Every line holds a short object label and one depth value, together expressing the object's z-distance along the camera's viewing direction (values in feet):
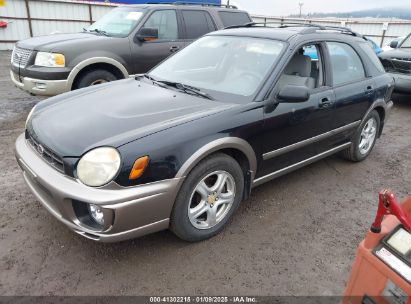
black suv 17.95
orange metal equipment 4.89
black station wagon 7.72
